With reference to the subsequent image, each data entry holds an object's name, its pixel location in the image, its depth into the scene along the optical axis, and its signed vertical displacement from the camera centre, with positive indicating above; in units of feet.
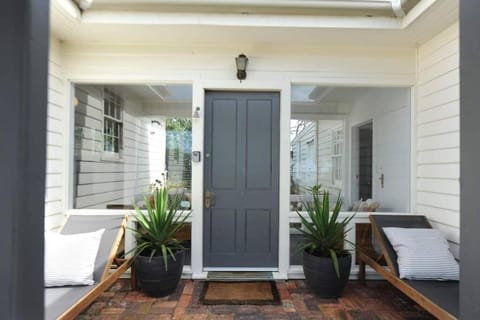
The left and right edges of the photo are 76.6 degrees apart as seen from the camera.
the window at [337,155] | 13.03 +0.47
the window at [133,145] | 12.09 +0.73
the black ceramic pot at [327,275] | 9.82 -3.57
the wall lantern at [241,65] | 11.33 +3.73
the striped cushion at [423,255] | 8.93 -2.69
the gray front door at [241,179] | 12.08 -0.59
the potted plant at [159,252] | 9.82 -2.97
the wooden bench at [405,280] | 7.50 -3.33
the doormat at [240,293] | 9.80 -4.40
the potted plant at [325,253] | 9.84 -2.97
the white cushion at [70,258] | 8.38 -2.80
